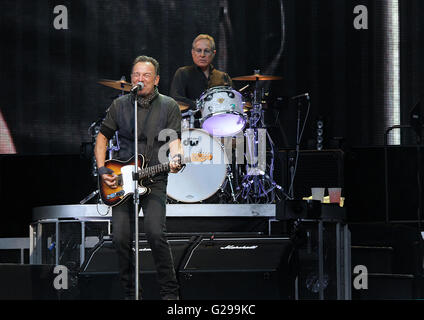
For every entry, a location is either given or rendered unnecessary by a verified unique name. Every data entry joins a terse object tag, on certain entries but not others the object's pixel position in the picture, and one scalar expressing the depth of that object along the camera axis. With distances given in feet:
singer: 31.01
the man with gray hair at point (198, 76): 48.85
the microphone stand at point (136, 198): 28.89
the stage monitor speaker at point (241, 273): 32.17
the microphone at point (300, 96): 52.48
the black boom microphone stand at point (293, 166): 52.31
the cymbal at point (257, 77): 50.95
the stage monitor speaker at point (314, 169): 52.39
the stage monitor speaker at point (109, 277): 33.32
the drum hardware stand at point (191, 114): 46.92
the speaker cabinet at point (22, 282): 30.48
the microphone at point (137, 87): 30.60
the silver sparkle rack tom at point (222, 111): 44.86
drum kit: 44.88
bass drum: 44.73
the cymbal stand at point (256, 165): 47.26
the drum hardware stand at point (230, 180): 46.26
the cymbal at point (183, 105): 47.05
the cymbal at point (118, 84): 48.32
